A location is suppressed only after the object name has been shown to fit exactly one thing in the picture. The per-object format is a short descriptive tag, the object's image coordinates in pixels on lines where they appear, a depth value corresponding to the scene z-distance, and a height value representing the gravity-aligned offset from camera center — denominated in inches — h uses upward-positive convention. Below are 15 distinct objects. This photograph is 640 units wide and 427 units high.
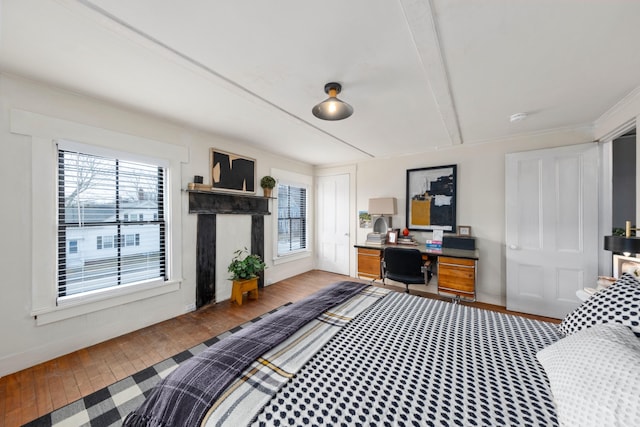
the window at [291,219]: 177.3 -4.9
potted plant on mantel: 154.3 +19.8
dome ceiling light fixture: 74.5 +34.2
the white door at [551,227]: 109.8 -7.0
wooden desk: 119.3 -30.5
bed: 31.9 -28.8
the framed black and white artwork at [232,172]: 128.6 +24.4
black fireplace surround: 121.8 -9.5
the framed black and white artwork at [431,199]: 145.4 +9.6
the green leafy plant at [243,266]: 131.0 -30.8
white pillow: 27.6 -22.7
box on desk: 130.9 -17.1
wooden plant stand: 128.0 -43.2
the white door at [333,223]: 190.0 -8.6
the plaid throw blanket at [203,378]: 36.2 -28.9
